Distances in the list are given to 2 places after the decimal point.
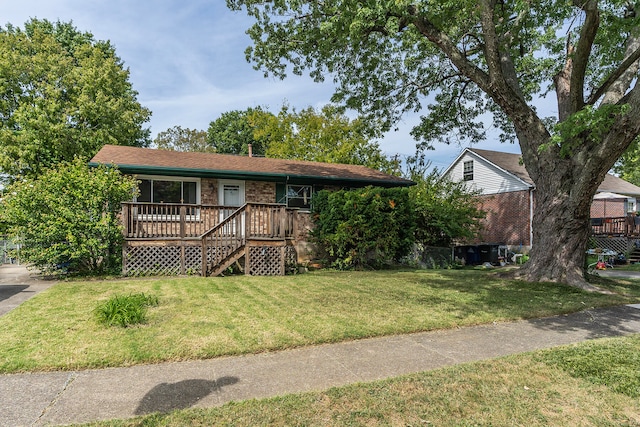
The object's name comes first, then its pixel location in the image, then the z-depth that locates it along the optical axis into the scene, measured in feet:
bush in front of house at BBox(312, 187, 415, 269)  39.50
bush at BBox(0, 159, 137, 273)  29.78
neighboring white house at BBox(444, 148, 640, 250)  65.82
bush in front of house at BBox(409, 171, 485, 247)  47.42
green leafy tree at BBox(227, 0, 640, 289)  26.32
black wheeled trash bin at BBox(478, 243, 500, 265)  55.06
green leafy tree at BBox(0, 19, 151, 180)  64.08
